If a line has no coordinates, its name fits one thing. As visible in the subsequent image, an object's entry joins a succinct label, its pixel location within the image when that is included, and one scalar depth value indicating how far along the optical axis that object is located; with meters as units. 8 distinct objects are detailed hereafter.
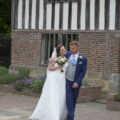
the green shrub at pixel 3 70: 15.52
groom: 8.78
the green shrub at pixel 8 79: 14.27
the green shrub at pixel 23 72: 14.65
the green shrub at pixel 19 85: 13.64
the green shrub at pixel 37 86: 12.92
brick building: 13.50
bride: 8.85
